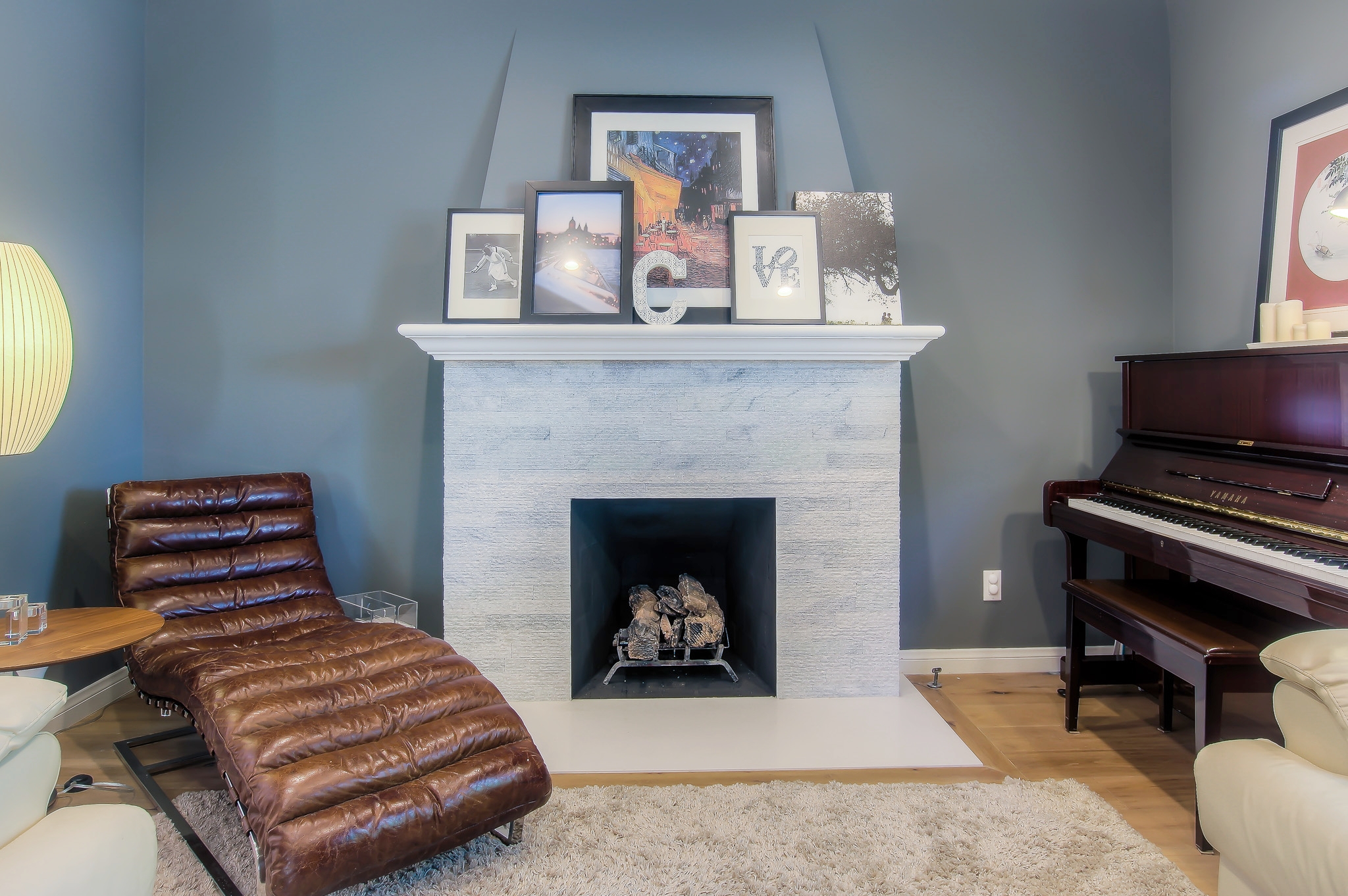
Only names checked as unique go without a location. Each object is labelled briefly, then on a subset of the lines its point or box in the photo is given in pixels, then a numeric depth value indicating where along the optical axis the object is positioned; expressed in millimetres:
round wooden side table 1473
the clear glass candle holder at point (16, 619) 1573
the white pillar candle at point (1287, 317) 2113
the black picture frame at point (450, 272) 2502
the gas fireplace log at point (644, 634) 2600
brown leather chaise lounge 1357
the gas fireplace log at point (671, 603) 2707
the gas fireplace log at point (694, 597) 2684
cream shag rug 1532
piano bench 1657
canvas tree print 2527
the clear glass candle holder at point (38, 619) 1635
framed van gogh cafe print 2545
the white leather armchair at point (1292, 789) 1076
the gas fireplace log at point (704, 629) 2607
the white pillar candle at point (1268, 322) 2162
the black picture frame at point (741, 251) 2441
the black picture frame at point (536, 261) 2410
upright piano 1640
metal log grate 2578
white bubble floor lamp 1600
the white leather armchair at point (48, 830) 928
